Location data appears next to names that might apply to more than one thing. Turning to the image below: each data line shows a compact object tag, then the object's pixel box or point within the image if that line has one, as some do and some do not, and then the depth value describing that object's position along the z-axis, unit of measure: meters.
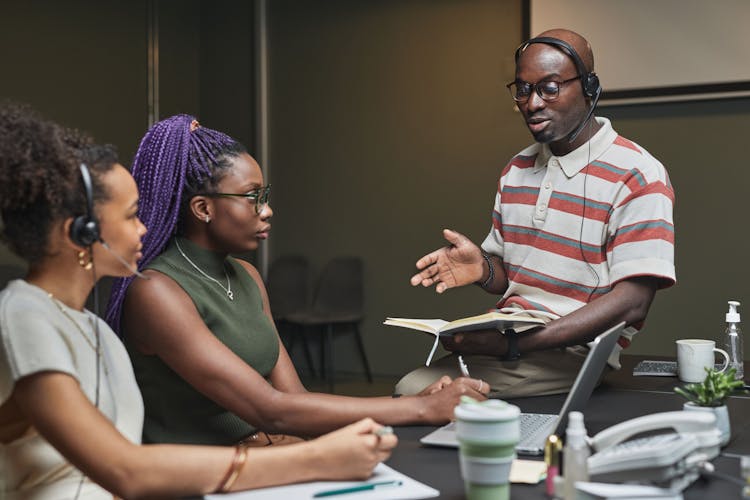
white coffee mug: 2.09
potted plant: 1.41
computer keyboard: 2.21
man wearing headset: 1.99
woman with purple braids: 1.58
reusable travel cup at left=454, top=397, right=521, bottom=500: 1.10
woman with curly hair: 1.18
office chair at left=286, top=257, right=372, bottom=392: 5.45
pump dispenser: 2.13
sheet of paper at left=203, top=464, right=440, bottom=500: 1.17
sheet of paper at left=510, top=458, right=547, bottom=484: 1.25
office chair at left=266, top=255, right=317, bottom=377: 5.57
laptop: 1.41
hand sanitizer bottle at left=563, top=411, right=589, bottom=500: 1.13
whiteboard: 4.32
